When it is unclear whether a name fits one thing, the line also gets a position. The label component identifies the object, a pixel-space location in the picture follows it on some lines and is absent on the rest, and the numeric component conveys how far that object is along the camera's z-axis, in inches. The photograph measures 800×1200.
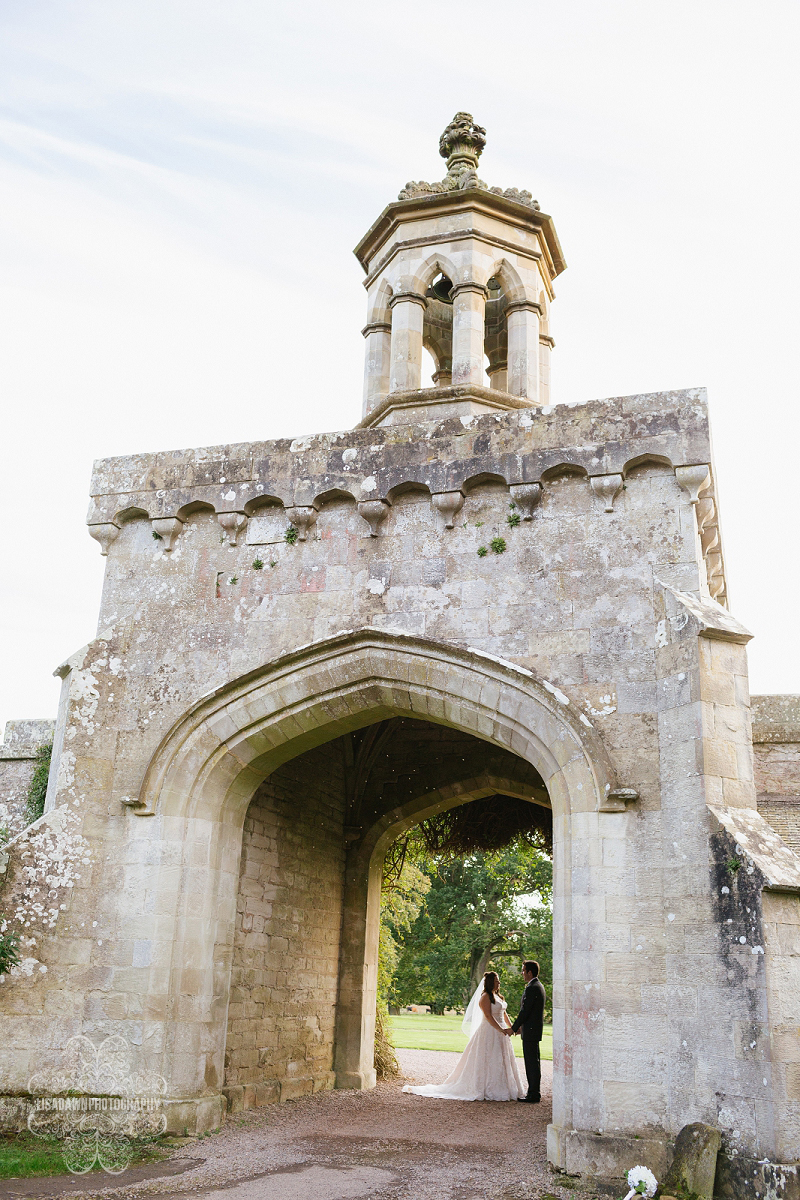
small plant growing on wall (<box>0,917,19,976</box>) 246.4
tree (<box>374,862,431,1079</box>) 410.3
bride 367.9
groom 362.6
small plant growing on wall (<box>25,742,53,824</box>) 318.7
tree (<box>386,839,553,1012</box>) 863.1
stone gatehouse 212.4
